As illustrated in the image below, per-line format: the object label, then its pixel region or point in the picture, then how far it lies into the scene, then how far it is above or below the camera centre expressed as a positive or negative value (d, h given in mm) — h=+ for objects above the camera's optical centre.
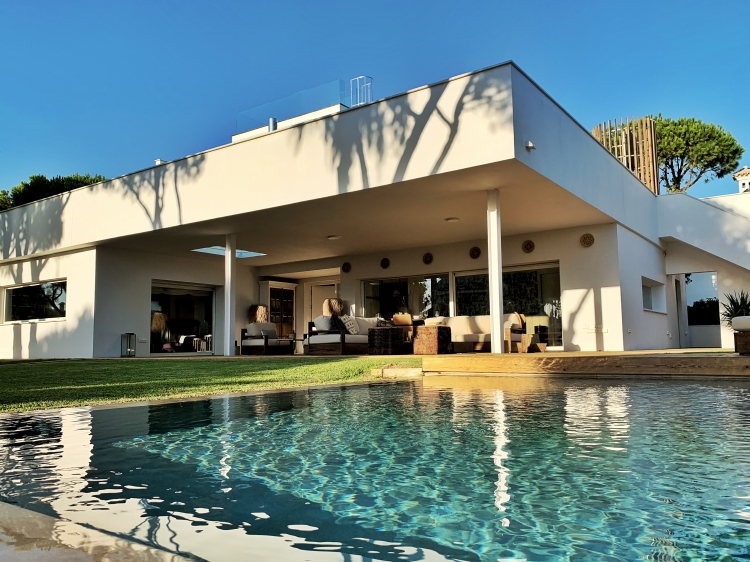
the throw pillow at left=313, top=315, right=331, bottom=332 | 12998 +195
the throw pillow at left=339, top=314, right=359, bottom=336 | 12812 +160
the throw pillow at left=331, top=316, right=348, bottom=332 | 12830 +147
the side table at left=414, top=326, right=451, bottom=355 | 10758 -192
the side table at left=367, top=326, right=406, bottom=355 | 11492 -206
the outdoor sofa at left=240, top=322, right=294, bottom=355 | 14258 -224
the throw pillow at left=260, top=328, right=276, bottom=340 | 14754 -3
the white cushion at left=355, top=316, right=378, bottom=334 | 13030 +159
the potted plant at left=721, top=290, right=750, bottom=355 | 13539 +444
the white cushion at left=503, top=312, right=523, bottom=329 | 11852 +146
